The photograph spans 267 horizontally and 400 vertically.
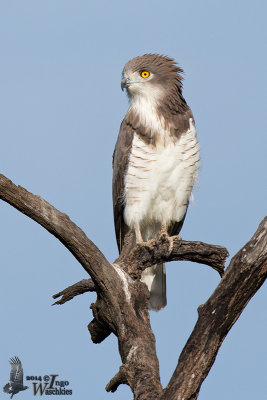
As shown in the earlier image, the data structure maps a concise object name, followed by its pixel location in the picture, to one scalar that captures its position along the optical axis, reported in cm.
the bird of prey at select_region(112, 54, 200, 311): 1611
